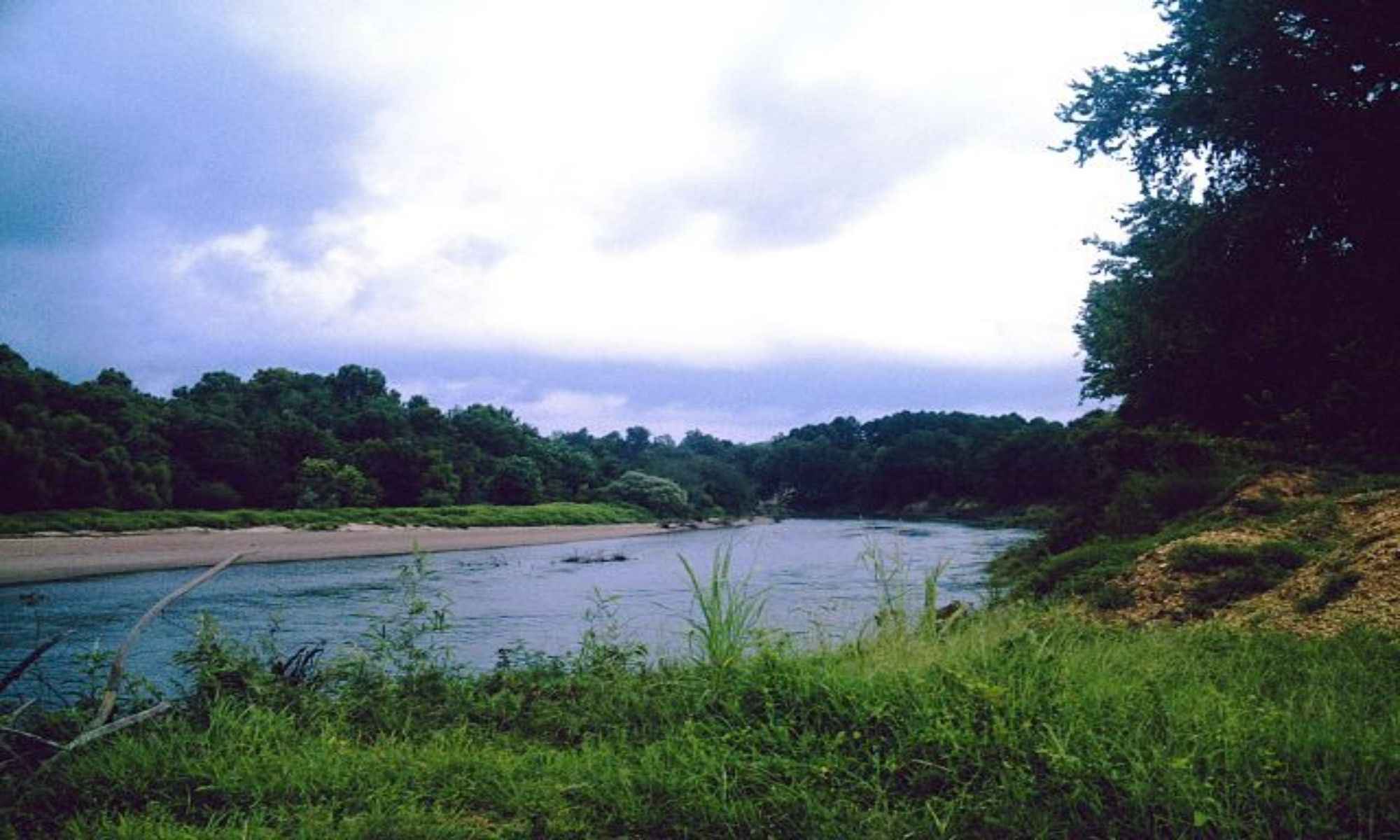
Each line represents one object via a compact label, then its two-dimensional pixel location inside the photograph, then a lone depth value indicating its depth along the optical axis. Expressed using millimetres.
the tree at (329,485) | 45656
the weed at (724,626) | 5207
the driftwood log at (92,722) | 4277
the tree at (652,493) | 75312
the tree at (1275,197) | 11586
